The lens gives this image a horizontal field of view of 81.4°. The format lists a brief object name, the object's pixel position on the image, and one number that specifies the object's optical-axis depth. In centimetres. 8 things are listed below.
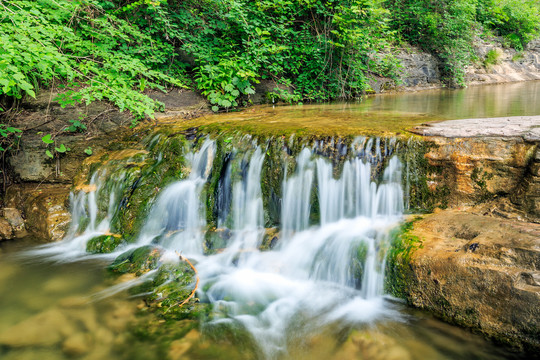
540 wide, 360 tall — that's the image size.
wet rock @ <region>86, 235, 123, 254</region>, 437
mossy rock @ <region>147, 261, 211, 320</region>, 303
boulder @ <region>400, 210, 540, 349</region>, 231
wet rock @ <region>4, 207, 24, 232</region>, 503
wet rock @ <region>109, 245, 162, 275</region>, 380
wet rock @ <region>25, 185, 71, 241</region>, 483
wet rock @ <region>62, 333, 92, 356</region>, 264
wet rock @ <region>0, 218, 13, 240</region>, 478
